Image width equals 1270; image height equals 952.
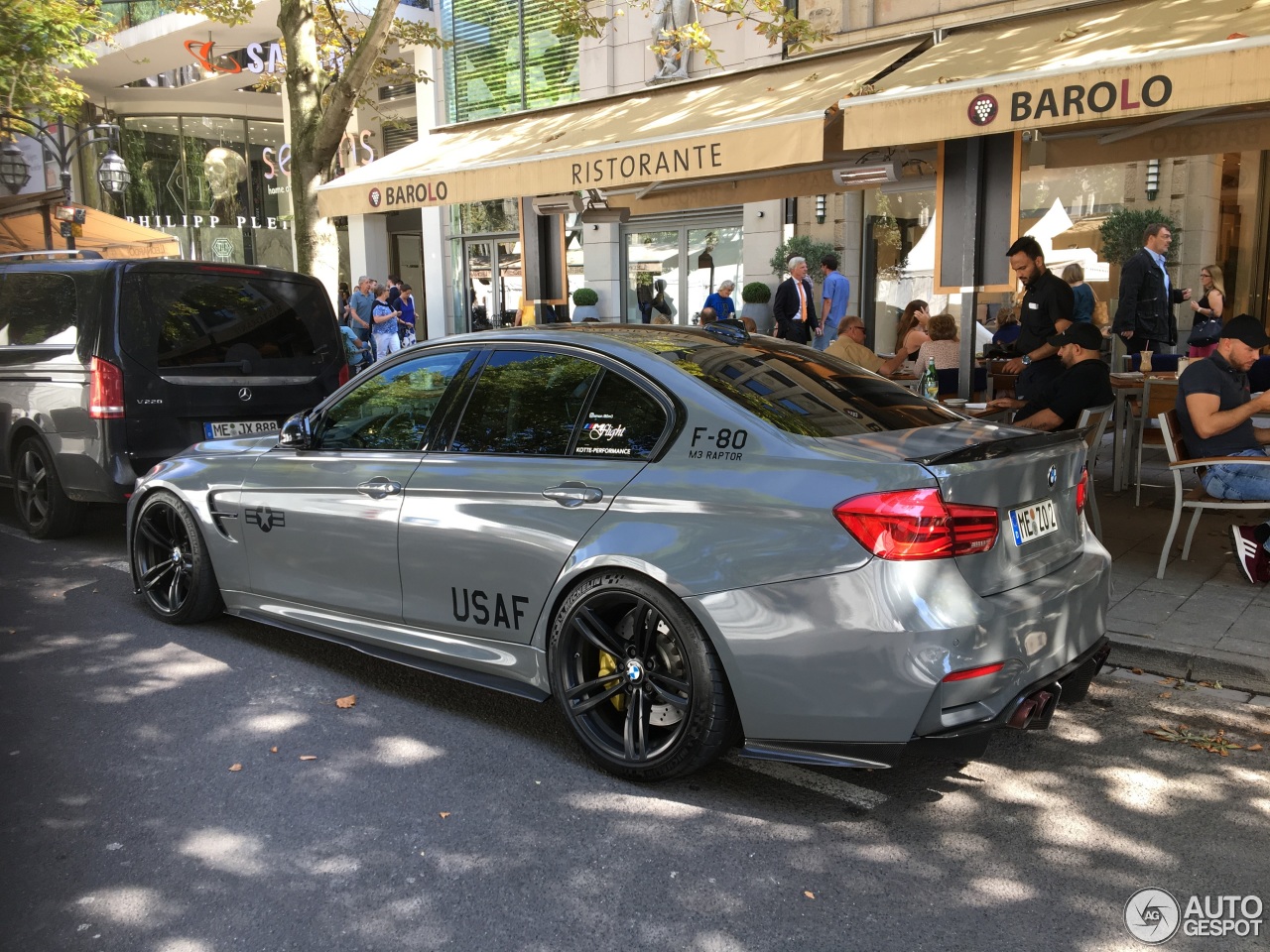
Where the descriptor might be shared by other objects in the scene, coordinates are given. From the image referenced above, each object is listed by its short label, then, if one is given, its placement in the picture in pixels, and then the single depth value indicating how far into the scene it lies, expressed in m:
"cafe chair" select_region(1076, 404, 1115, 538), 6.91
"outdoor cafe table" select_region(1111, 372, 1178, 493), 8.84
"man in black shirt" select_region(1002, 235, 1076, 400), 7.51
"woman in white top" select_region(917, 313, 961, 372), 9.05
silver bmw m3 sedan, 3.21
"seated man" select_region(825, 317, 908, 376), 8.97
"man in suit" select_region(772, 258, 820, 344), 13.56
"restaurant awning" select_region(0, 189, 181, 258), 22.27
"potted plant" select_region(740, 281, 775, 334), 16.22
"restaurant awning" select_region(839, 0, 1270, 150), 5.40
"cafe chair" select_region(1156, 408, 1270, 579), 6.12
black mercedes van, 7.02
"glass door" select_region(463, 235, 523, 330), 22.64
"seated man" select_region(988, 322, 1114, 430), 6.98
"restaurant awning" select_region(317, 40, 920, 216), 7.00
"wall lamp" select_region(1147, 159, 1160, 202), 13.78
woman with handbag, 12.28
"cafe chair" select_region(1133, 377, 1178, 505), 8.61
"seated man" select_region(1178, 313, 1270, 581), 6.12
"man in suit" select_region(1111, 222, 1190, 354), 10.44
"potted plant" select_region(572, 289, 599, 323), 19.32
